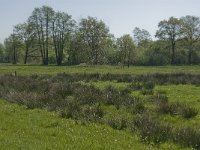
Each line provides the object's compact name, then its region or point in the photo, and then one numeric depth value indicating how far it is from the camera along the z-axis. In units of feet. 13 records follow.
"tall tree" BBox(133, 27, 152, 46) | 499.51
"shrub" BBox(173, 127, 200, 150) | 40.35
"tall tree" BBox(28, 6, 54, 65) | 364.58
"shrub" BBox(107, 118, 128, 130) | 49.85
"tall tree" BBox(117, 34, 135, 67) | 367.29
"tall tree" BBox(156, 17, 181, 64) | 381.19
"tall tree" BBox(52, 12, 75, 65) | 371.35
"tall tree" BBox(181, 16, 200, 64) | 379.55
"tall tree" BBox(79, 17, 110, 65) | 351.46
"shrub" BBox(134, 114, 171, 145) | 42.27
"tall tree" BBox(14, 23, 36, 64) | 369.71
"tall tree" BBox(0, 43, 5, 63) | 486.96
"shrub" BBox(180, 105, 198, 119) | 59.05
